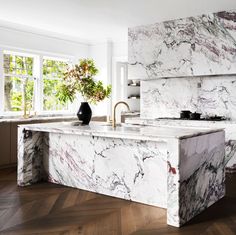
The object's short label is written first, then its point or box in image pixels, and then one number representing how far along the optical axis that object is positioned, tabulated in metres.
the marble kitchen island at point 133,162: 2.88
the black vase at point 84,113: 4.17
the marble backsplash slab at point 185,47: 5.14
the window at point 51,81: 6.99
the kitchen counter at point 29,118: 5.39
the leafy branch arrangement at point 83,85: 4.03
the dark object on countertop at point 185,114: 5.65
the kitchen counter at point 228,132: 4.95
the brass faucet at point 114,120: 3.82
